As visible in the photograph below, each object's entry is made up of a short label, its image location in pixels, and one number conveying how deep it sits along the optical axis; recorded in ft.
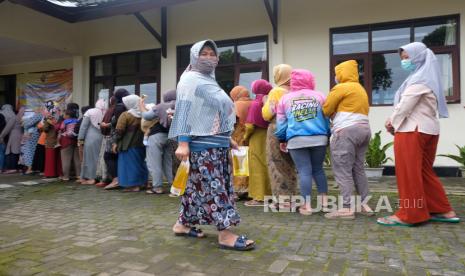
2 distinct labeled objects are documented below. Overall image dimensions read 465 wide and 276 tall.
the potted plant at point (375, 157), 24.03
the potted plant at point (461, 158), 23.03
